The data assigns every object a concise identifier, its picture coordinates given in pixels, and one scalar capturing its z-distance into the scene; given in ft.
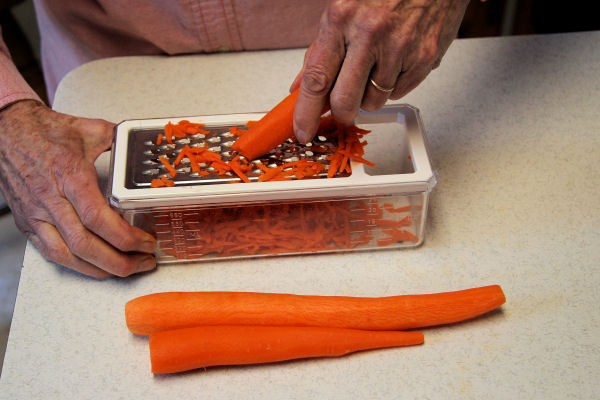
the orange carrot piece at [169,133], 4.13
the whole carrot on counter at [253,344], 3.53
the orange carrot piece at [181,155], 3.95
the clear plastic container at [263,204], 3.76
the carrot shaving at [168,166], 3.87
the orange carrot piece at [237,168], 3.83
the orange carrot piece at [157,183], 3.78
